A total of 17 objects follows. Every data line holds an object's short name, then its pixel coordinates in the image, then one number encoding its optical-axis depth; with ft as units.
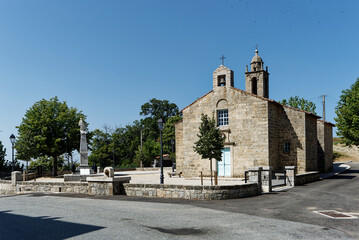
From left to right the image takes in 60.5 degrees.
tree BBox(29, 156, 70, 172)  165.67
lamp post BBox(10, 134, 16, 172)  80.43
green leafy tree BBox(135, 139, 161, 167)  176.55
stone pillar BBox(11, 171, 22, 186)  68.08
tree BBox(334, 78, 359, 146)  101.82
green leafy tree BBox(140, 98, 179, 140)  241.37
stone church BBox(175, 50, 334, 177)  77.61
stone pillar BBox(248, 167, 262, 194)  49.19
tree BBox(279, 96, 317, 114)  197.26
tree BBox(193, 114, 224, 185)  59.26
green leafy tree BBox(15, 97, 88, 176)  100.48
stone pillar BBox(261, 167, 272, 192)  50.57
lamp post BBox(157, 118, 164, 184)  61.11
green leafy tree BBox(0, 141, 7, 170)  127.03
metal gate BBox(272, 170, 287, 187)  61.05
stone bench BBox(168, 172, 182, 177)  90.17
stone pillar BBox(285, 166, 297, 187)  60.18
